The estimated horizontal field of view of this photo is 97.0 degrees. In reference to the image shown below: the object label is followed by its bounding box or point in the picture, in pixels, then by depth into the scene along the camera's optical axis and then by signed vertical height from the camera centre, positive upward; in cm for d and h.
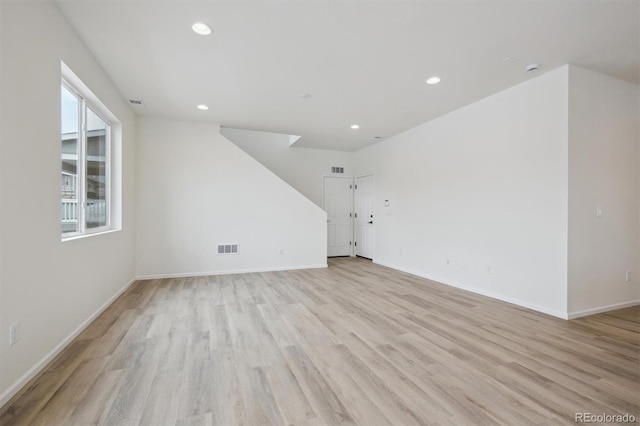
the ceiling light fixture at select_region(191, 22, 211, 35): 247 +163
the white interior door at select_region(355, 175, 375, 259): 702 -11
